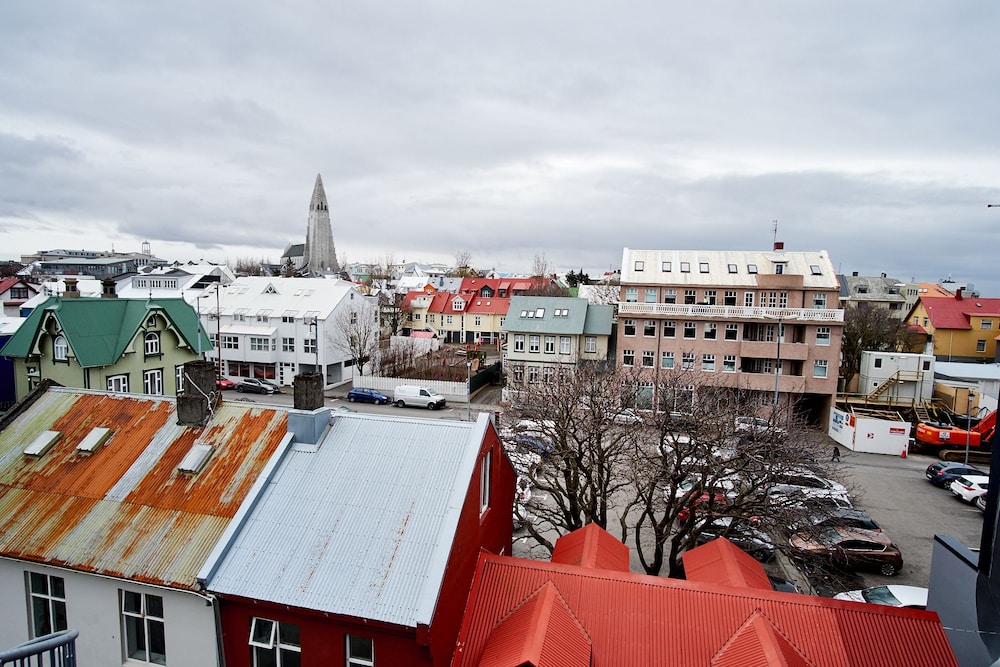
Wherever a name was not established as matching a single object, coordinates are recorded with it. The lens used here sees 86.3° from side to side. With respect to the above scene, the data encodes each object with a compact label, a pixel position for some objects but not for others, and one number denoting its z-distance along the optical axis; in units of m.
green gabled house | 25.92
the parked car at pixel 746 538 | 17.05
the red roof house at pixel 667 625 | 9.31
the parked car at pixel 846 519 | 16.61
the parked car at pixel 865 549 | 18.22
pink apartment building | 35.84
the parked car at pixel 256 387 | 42.91
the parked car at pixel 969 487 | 24.34
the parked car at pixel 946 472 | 26.20
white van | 39.72
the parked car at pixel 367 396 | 40.88
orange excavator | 30.53
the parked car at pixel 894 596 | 14.54
